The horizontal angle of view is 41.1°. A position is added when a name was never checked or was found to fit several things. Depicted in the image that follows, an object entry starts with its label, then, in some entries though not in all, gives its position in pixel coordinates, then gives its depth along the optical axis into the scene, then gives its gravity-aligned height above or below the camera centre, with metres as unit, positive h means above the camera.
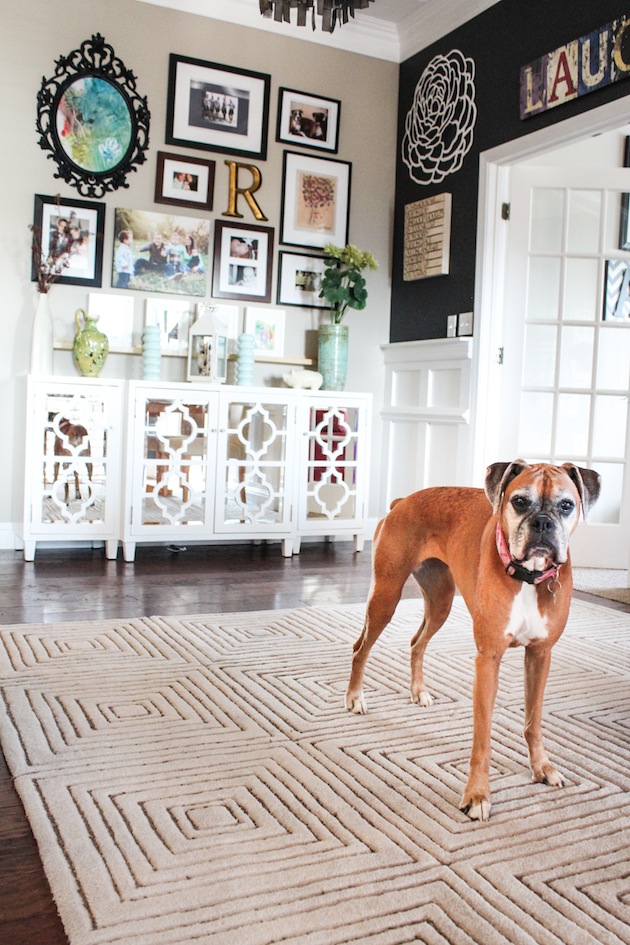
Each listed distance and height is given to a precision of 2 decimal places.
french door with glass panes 4.27 +0.51
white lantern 4.20 +0.39
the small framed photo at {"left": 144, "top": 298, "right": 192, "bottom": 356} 4.32 +0.54
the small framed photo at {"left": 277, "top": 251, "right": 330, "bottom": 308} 4.66 +0.85
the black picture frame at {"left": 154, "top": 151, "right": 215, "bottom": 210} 4.32 +1.26
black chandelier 2.96 +1.51
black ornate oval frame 4.07 +1.49
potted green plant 4.57 +0.73
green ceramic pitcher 3.98 +0.34
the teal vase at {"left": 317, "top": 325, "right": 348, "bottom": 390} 4.56 +0.42
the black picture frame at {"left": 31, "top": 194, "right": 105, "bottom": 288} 4.07 +0.90
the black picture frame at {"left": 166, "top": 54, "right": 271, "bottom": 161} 4.33 +1.68
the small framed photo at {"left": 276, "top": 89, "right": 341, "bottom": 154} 4.60 +1.72
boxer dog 1.47 -0.25
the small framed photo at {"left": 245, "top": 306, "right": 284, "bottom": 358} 4.57 +0.55
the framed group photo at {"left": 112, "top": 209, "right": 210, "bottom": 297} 4.25 +0.88
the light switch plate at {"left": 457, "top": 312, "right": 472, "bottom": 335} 4.30 +0.59
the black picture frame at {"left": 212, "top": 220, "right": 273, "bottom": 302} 4.48 +0.90
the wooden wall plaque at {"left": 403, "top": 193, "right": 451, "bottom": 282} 4.50 +1.09
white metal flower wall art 4.36 +1.72
